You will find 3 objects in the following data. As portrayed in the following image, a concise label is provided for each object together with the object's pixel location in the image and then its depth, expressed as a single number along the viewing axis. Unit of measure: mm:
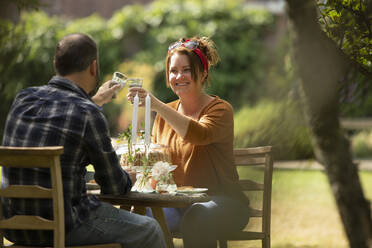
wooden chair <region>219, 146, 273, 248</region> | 5952
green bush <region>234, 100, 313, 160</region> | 6743
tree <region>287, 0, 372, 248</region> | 5446
